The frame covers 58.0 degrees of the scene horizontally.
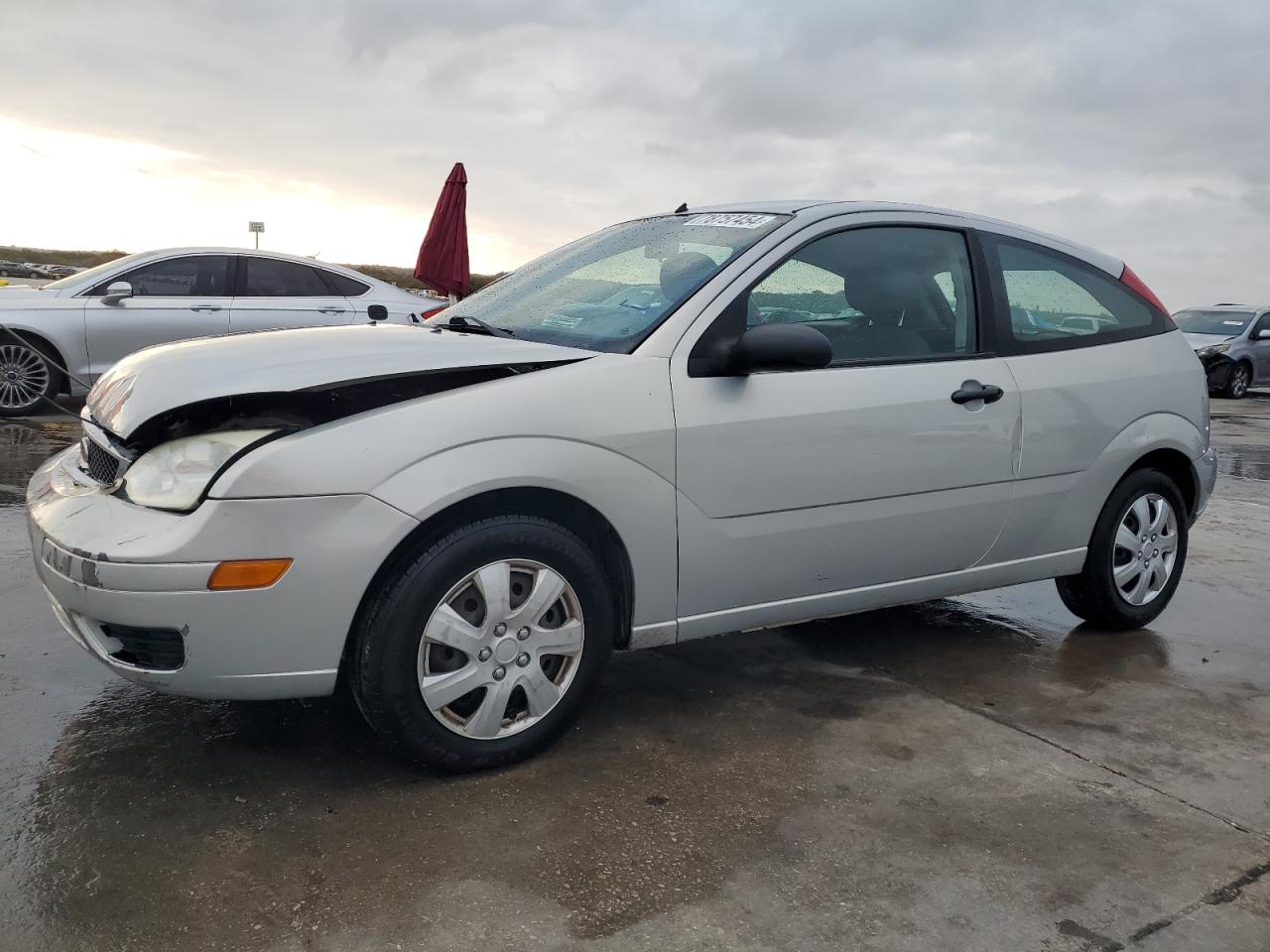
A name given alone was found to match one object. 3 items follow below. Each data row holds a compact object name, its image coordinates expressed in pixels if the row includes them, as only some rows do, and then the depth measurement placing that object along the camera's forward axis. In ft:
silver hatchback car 9.07
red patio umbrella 42.14
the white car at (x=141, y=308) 31.45
